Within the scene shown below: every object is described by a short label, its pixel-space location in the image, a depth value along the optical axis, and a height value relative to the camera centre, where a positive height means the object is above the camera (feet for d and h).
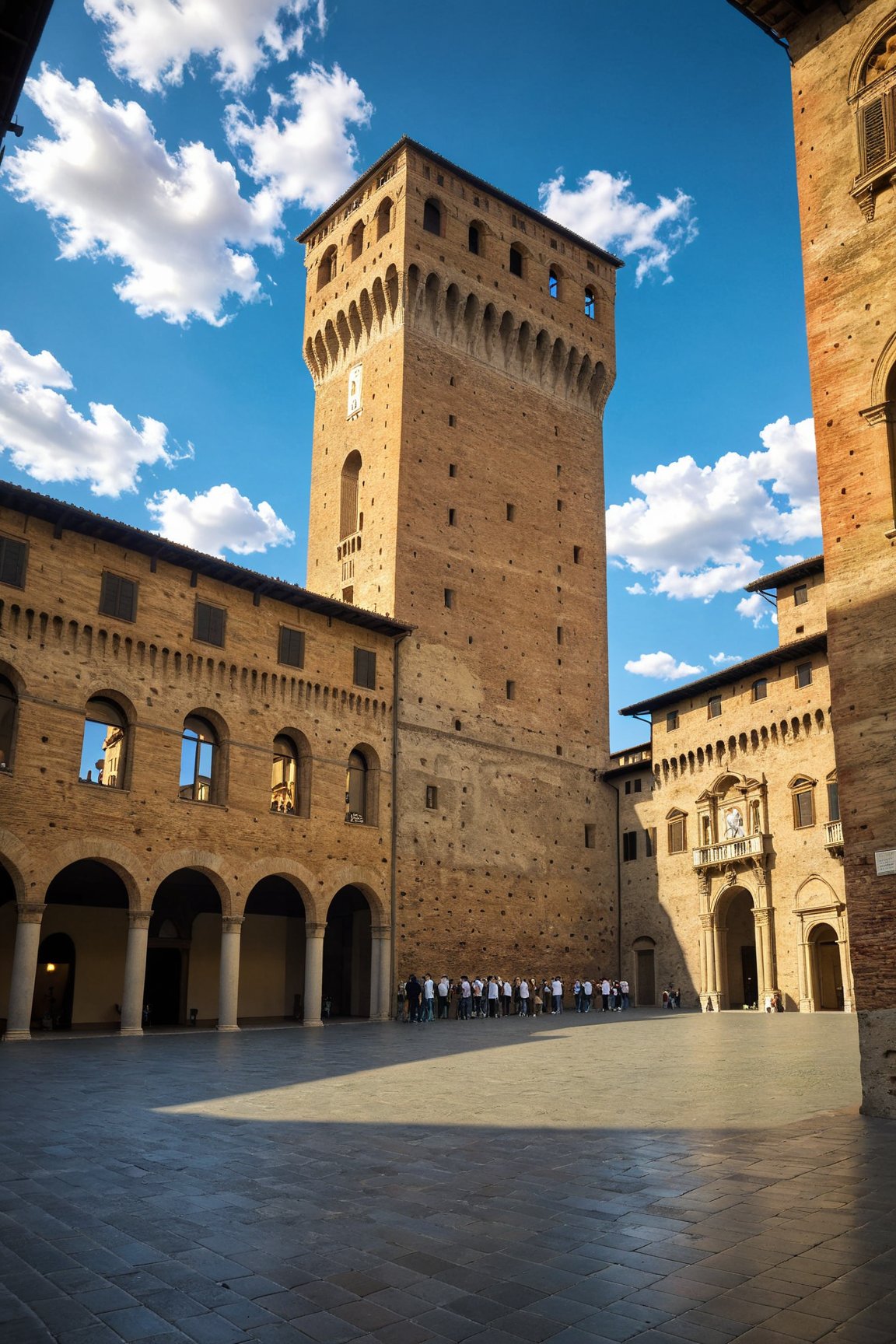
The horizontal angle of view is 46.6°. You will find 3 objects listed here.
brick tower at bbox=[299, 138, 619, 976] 105.40 +43.91
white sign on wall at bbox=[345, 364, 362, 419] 121.29 +61.25
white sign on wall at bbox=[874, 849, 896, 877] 35.68 +2.35
